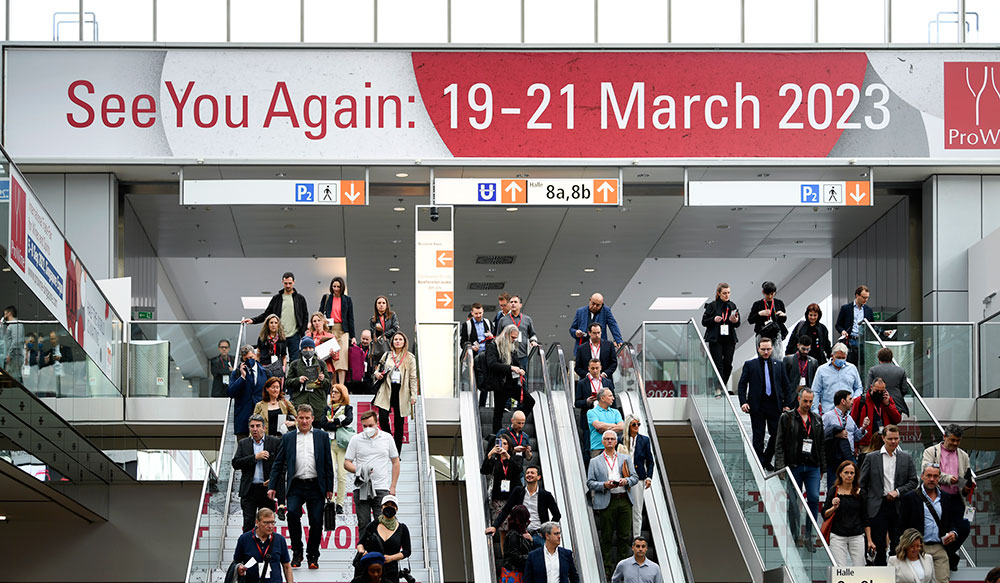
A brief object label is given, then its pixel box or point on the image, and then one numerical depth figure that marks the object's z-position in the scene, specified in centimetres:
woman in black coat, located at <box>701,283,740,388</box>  1972
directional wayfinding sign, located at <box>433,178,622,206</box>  2317
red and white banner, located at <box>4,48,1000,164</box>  2323
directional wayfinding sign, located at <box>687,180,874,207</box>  2309
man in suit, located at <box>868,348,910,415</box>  1745
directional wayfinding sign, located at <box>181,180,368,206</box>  2297
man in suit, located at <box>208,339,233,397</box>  2128
